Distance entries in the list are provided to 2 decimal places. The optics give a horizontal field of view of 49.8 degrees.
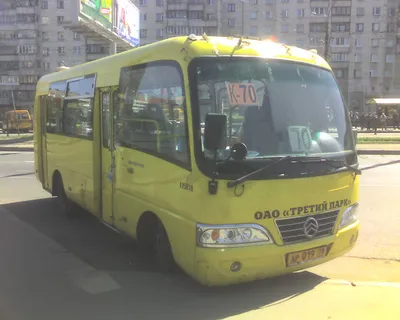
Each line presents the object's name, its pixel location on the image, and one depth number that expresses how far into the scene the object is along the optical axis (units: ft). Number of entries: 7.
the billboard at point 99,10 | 76.29
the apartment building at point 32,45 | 262.26
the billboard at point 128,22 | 91.45
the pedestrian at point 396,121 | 134.36
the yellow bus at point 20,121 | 118.01
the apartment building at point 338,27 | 245.04
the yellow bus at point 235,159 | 12.21
